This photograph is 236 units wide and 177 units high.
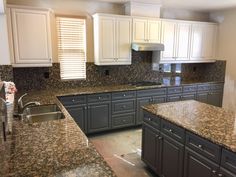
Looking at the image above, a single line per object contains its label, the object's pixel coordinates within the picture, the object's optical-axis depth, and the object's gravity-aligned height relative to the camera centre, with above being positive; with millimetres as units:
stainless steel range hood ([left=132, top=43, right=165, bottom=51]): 4117 +313
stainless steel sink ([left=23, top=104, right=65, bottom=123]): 2511 -660
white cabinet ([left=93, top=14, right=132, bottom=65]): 3957 +454
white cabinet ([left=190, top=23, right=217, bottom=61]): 4941 +510
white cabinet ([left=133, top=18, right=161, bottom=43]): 4234 +664
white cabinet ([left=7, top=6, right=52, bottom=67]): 3297 +431
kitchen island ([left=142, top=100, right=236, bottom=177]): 1746 -769
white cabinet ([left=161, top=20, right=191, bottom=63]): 4568 +504
